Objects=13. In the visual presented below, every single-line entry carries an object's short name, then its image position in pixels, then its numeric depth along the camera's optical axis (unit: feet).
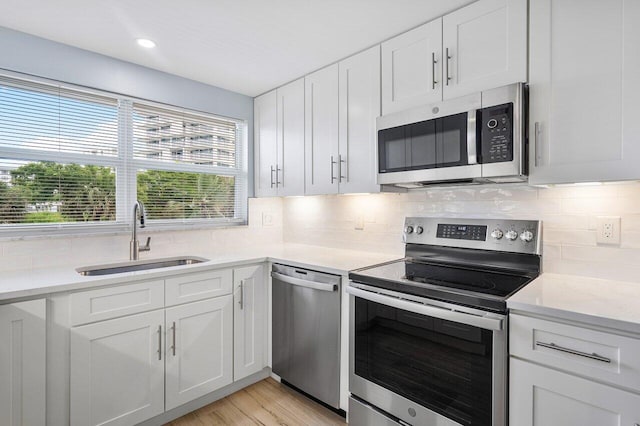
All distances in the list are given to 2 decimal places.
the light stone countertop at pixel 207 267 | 5.08
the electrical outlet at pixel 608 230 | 5.08
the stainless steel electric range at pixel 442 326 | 4.41
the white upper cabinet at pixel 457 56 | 5.07
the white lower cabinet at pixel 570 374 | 3.55
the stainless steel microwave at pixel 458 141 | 4.94
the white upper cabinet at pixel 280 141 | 8.57
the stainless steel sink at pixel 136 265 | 6.93
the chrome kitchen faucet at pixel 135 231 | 7.31
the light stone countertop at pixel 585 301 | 3.62
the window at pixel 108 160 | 6.49
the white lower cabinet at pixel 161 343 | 5.46
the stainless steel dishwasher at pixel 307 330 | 6.45
